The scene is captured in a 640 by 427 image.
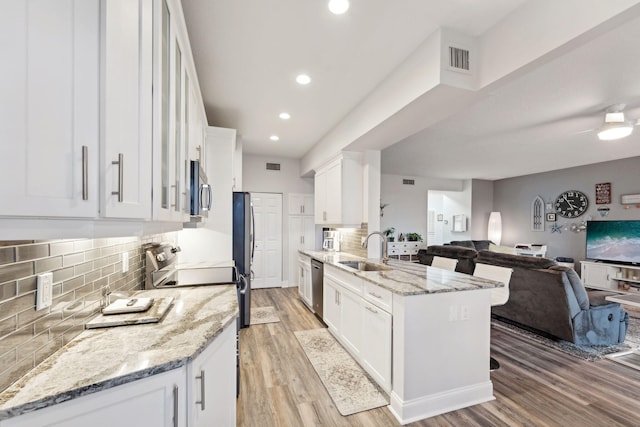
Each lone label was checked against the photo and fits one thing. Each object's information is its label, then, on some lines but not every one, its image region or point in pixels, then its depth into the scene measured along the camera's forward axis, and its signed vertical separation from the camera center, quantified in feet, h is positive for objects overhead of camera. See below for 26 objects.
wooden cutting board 4.32 -1.72
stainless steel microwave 5.90 +0.50
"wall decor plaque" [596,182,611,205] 19.36 +1.56
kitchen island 6.72 -3.22
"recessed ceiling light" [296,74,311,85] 8.75 +4.30
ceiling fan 10.02 +3.30
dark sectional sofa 10.05 -3.42
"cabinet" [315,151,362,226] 12.85 +1.16
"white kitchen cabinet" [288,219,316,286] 19.49 -1.63
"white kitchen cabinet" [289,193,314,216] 19.42 +0.70
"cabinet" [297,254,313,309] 14.44 -3.66
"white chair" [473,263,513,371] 9.12 -2.25
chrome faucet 10.44 -1.23
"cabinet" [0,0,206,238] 2.17 +0.88
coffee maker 16.03 -1.62
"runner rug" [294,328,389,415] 7.18 -4.84
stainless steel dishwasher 12.79 -3.29
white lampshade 26.43 -1.24
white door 18.78 -1.81
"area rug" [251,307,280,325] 12.97 -4.97
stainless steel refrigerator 11.64 -0.77
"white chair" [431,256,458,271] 11.46 -2.07
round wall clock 20.76 +0.88
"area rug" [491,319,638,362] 9.61 -4.80
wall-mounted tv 17.67 -1.69
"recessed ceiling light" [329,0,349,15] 5.75 +4.36
